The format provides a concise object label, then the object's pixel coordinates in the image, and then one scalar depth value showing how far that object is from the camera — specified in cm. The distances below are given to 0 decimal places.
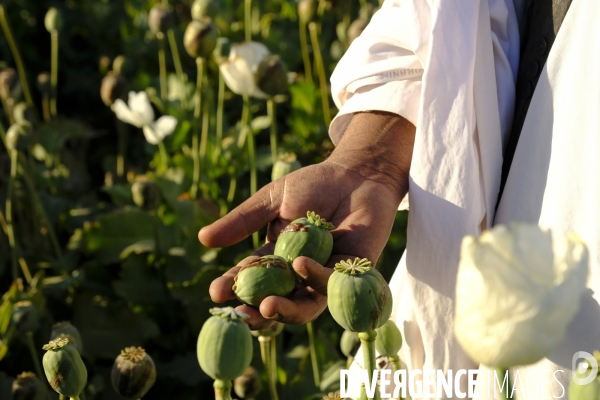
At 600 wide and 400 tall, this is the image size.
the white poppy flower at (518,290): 70
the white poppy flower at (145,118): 159
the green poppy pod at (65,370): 92
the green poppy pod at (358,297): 86
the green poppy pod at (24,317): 119
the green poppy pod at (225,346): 88
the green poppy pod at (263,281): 94
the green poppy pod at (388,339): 98
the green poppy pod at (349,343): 115
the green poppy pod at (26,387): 111
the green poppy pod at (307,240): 96
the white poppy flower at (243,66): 148
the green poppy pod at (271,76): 138
